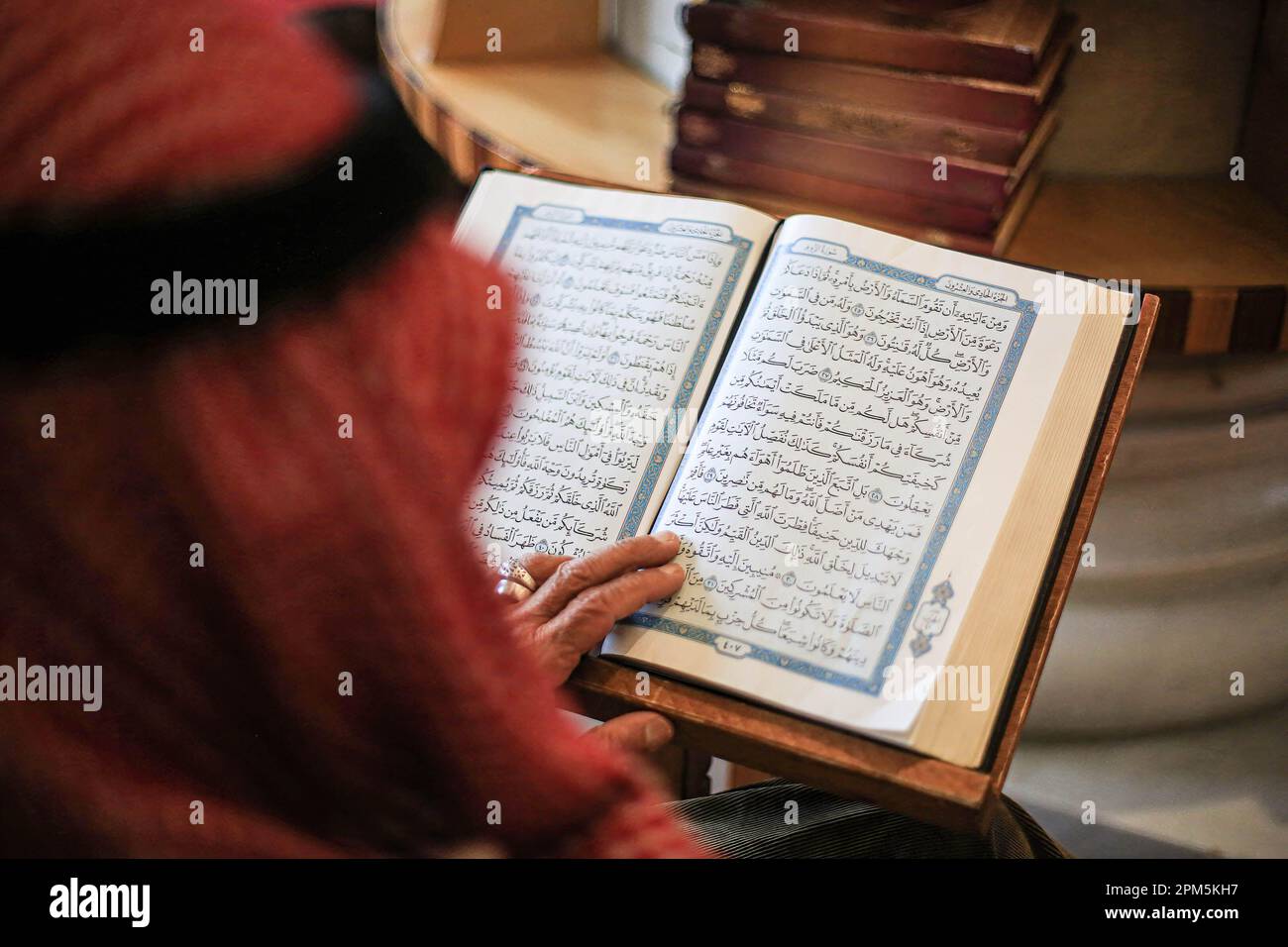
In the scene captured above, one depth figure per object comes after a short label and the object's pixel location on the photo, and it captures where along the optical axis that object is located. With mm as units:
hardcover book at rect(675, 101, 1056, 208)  1152
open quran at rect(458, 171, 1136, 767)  757
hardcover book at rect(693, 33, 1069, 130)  1133
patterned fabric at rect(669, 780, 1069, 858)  931
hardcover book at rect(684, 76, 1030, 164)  1147
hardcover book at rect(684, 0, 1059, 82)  1128
